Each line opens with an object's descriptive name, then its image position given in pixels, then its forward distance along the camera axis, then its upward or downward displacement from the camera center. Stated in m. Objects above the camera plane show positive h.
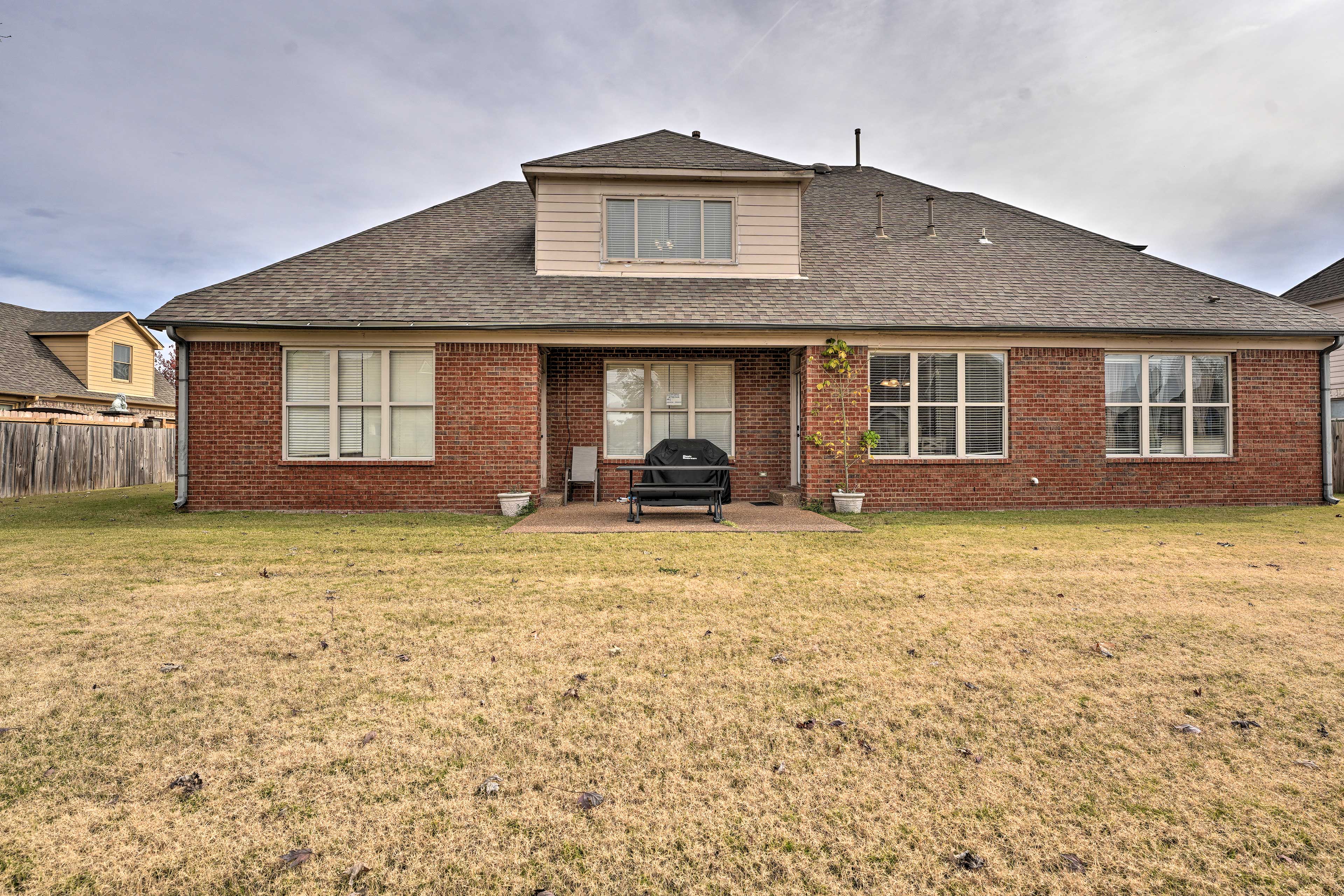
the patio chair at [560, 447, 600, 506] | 11.62 -0.27
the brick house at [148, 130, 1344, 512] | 10.36 +1.63
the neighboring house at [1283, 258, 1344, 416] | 18.17 +4.99
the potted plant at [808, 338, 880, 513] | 10.64 +0.76
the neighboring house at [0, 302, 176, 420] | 21.42 +3.43
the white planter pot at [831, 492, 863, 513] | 10.20 -0.75
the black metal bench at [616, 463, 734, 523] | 9.32 -0.63
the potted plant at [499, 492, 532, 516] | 10.02 -0.79
